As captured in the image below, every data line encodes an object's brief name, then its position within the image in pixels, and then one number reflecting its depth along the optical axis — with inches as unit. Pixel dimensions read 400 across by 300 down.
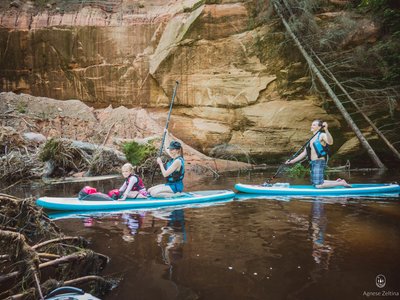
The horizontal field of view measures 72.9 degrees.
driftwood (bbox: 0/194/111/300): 69.3
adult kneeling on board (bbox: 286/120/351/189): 233.3
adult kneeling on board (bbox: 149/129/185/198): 201.2
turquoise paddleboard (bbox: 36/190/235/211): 184.9
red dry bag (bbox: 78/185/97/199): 192.1
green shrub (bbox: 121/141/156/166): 414.6
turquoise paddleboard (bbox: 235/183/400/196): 225.9
